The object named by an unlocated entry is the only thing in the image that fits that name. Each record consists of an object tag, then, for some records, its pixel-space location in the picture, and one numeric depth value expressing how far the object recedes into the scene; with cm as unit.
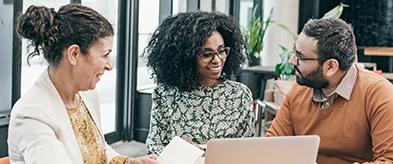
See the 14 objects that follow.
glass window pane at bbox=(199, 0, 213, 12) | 478
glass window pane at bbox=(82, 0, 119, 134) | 412
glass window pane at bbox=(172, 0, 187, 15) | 473
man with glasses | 181
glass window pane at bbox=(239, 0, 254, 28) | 624
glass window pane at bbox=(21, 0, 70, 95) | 305
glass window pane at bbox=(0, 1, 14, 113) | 277
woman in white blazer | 125
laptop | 140
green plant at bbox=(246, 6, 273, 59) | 562
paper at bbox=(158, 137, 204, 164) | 162
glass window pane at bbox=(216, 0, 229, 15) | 544
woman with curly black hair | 211
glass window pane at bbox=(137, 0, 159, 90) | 442
